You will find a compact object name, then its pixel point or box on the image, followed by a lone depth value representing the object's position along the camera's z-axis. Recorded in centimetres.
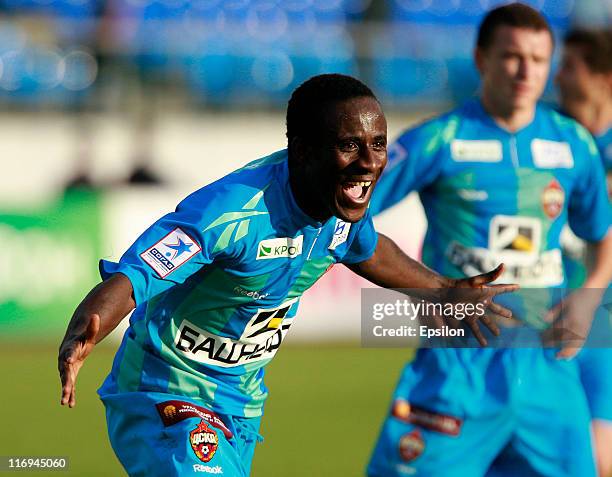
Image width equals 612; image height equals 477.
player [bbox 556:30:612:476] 1483
